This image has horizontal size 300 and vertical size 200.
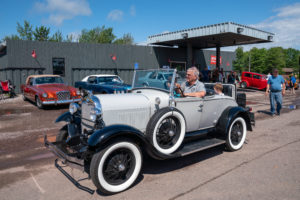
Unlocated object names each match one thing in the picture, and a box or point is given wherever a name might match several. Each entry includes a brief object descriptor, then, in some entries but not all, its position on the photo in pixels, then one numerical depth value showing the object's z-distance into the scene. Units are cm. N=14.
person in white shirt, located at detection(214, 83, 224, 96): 521
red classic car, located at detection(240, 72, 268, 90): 2136
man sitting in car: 449
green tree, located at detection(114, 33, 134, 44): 6669
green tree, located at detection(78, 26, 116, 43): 6360
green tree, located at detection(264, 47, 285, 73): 8275
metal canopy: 1644
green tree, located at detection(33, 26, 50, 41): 5425
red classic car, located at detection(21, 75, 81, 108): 972
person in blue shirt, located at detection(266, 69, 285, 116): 850
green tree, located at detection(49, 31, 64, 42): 5497
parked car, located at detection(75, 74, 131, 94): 1078
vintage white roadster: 309
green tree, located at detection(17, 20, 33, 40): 5319
